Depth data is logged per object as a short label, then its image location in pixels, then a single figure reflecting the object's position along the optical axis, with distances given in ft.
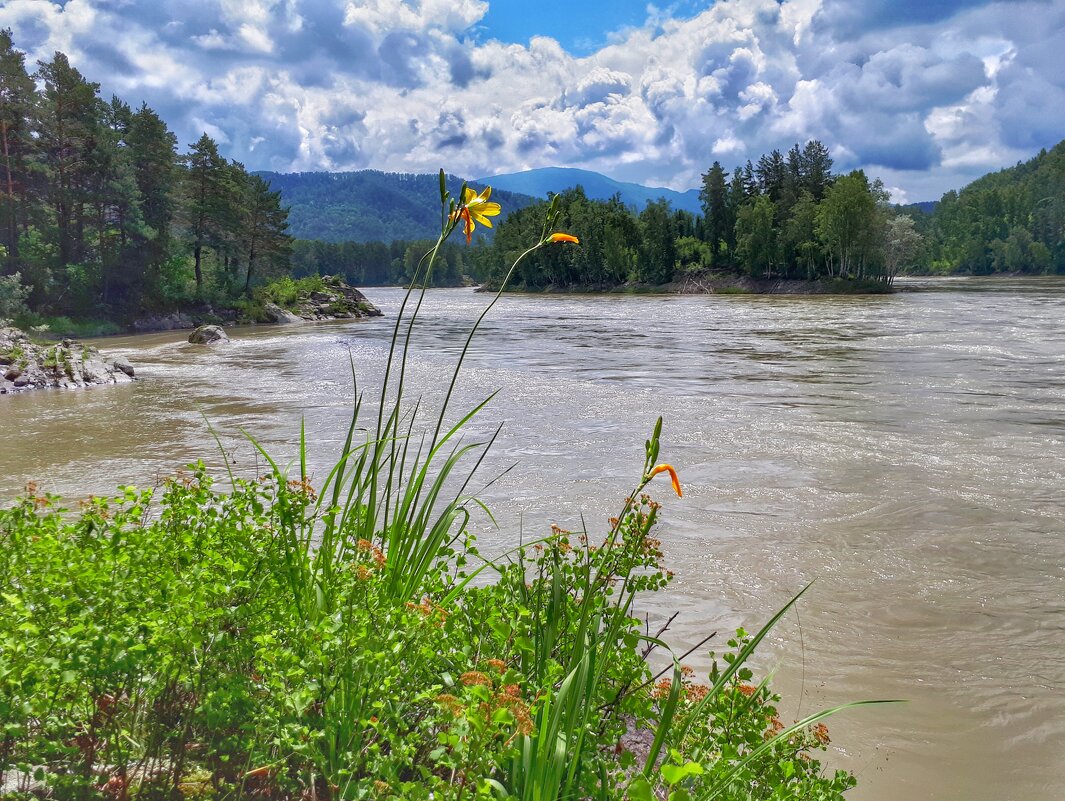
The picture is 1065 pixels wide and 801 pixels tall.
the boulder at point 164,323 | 150.88
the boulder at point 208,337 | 109.70
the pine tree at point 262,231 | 192.54
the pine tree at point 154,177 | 154.51
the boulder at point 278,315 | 171.57
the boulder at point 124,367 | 67.21
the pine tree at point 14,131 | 124.26
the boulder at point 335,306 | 182.60
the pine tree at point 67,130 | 133.49
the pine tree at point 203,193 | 172.35
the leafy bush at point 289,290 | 185.38
